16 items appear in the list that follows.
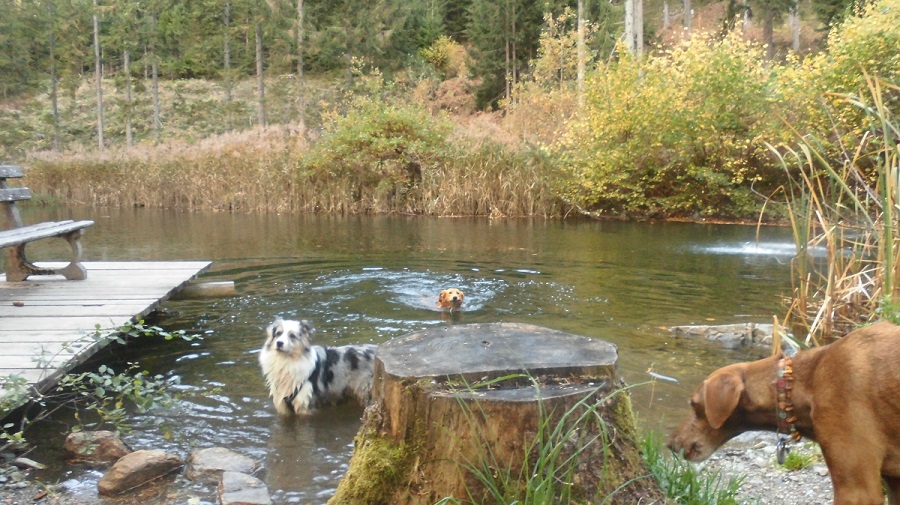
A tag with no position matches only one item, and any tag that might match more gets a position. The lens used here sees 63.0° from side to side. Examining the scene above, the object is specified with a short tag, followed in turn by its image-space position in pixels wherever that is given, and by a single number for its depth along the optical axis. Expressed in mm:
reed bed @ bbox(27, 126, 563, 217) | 21672
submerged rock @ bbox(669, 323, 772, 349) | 7125
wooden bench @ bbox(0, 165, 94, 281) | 7805
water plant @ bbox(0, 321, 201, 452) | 4285
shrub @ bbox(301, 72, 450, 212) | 23188
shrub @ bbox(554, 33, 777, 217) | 19516
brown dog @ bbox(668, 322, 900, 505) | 2807
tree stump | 2771
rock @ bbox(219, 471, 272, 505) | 3967
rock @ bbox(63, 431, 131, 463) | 4555
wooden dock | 5070
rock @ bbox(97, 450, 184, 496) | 4141
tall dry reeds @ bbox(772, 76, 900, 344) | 4367
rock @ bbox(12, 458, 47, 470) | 4318
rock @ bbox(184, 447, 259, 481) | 4371
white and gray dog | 5594
